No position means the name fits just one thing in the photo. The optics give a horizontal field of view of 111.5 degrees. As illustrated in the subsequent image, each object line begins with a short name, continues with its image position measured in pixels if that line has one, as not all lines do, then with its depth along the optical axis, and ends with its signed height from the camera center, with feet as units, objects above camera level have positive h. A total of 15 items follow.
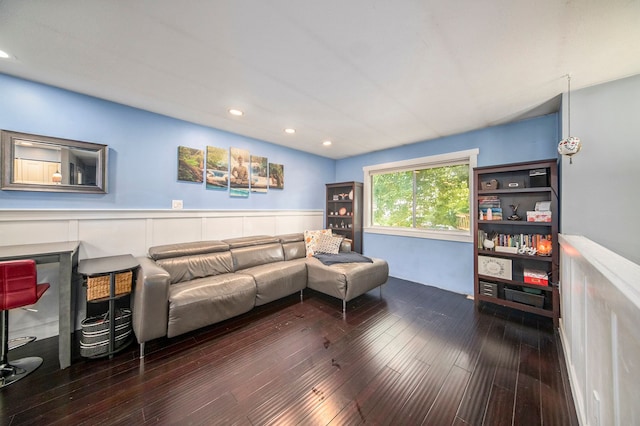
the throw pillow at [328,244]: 12.40 -1.86
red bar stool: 4.96 -2.01
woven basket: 6.02 -2.15
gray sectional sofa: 6.40 -2.64
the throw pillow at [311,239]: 12.84 -1.61
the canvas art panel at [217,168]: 10.61 +2.14
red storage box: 8.23 -2.38
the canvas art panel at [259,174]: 12.25 +2.16
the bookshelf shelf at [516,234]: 8.07 -0.82
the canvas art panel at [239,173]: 11.41 +2.08
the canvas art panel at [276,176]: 13.07 +2.21
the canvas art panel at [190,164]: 9.76 +2.16
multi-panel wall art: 10.00 +2.15
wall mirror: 6.59 +1.50
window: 11.28 +1.01
